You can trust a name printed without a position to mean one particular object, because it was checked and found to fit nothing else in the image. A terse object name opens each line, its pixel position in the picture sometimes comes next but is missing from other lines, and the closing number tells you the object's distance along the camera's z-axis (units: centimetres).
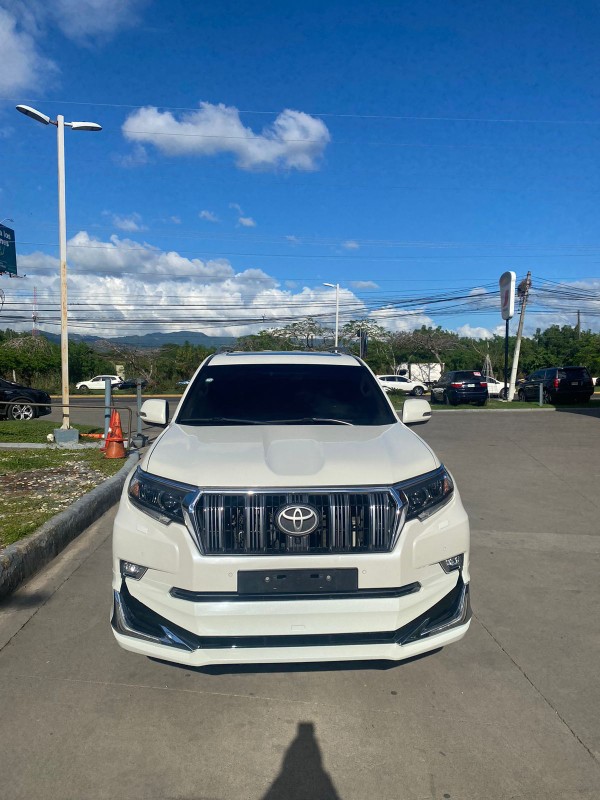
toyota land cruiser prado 278
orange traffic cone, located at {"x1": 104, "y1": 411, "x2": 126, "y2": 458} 1061
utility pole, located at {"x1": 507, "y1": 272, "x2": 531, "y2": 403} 3488
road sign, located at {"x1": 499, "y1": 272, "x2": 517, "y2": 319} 2900
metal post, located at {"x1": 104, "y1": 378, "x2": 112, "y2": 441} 1180
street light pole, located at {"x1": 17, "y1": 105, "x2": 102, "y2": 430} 1478
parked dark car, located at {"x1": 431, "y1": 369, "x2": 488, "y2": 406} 2505
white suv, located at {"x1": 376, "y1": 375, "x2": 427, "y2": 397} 4203
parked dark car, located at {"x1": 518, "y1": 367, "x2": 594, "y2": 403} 2494
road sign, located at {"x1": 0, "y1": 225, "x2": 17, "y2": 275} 2408
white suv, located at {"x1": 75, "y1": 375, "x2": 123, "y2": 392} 4595
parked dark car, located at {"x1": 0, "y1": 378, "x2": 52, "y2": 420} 1816
